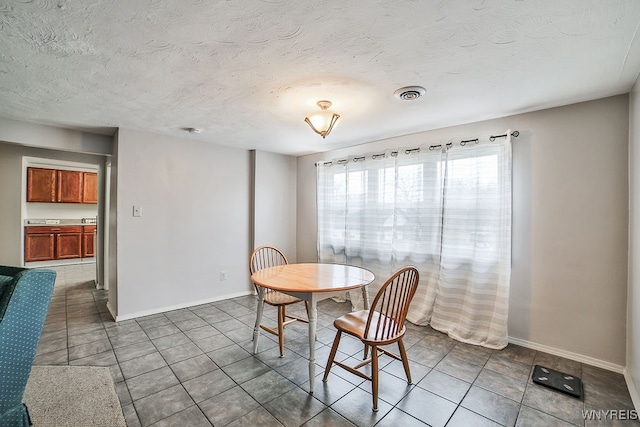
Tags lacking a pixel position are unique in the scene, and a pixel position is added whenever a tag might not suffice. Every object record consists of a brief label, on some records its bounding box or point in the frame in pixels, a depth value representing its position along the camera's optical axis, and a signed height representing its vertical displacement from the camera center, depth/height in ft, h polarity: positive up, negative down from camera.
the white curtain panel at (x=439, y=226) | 9.08 -0.46
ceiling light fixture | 7.81 +2.63
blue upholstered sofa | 4.43 -1.97
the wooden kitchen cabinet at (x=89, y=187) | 21.47 +1.90
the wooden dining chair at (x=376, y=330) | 6.03 -2.67
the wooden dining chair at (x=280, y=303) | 8.24 -2.67
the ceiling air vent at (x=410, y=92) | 7.14 +3.17
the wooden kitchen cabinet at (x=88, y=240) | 21.74 -2.24
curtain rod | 9.05 +2.54
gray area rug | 5.60 -4.11
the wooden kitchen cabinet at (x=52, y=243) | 19.25 -2.25
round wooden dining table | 6.63 -1.77
